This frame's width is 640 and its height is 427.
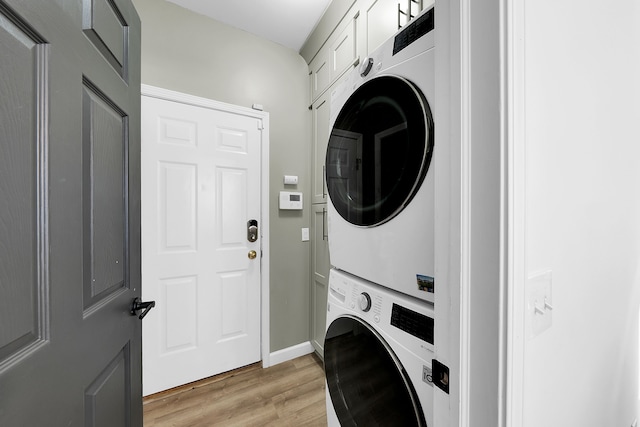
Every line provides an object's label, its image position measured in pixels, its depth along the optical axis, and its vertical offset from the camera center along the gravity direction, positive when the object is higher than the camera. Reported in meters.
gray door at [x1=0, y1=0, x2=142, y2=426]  0.40 +0.00
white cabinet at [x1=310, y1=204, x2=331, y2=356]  1.85 -0.49
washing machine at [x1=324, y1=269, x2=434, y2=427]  0.62 -0.45
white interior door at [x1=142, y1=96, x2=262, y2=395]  1.57 -0.21
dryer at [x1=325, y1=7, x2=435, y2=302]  0.62 +0.14
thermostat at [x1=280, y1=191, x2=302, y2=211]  1.97 +0.10
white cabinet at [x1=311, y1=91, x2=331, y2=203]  1.83 +0.55
